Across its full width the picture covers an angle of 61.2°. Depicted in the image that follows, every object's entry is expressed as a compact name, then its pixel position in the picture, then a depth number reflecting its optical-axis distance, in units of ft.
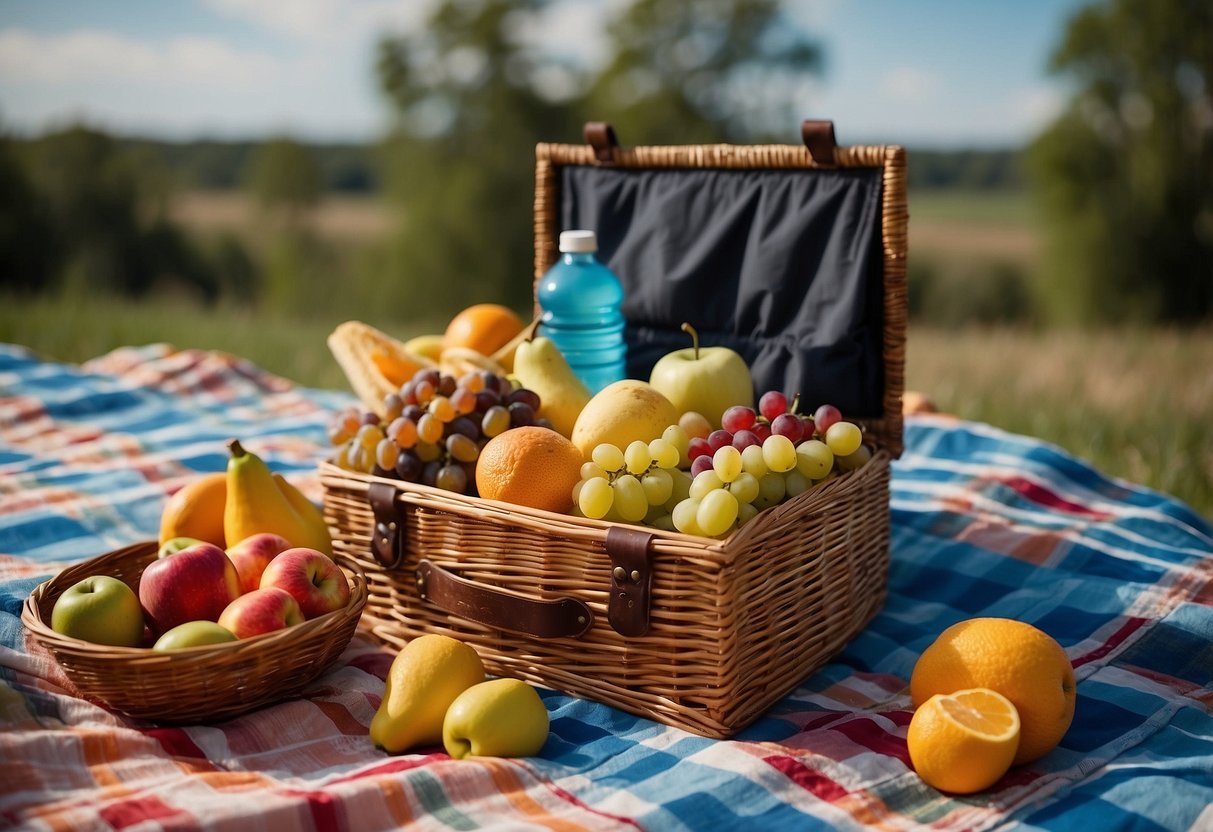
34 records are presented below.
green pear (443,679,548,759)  4.63
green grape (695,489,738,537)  4.69
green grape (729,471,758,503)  4.97
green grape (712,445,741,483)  4.92
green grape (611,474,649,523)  4.97
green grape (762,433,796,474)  5.11
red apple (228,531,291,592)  5.40
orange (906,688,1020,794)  4.29
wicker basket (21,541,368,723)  4.63
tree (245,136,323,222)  64.68
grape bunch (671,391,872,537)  4.82
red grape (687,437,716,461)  5.41
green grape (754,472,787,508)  5.20
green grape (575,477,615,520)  4.94
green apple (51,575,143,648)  4.85
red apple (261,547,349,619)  5.17
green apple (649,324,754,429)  6.12
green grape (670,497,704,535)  4.81
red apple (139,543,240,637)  5.00
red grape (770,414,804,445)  5.43
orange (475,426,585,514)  5.19
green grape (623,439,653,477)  5.03
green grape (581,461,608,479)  5.15
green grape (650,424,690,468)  5.30
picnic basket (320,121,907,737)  4.81
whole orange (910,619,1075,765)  4.57
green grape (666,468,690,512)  5.19
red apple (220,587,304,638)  4.87
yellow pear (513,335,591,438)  6.23
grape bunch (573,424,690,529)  4.97
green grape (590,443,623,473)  5.08
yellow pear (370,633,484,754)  4.77
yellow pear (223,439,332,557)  5.84
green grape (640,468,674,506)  5.04
